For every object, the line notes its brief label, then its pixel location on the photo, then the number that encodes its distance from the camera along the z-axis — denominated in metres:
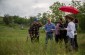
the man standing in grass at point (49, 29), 6.58
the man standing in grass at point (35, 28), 6.56
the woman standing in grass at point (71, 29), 5.87
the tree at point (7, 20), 35.28
